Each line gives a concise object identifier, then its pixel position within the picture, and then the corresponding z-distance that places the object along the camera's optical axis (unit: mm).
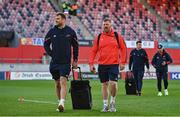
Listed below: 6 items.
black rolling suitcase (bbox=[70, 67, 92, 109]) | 14523
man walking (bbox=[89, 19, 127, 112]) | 14172
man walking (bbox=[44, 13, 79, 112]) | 14148
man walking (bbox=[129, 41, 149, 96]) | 22656
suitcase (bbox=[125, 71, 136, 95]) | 22900
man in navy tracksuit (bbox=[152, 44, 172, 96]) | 23109
